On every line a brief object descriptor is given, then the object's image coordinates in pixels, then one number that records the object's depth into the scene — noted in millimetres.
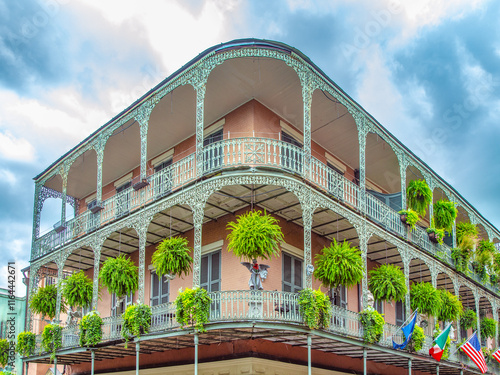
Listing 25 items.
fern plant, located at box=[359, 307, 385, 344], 15062
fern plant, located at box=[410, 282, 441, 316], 18453
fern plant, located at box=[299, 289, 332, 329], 13141
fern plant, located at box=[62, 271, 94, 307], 17828
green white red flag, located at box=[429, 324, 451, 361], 17016
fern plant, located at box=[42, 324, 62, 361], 17719
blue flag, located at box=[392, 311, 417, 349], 15898
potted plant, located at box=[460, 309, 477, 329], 22141
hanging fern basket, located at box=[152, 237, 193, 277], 14797
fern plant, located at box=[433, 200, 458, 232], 21891
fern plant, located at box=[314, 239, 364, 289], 14922
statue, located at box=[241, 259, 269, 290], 13630
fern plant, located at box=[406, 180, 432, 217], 20078
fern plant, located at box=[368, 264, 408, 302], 16750
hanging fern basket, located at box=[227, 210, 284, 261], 13391
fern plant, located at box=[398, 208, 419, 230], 19016
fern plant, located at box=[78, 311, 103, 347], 16078
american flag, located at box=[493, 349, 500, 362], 21172
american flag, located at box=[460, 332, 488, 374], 18523
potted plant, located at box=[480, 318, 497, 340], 23469
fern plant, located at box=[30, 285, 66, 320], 19516
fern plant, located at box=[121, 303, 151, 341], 14461
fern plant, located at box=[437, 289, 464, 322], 19309
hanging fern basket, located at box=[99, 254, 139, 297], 16234
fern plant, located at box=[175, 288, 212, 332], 12945
